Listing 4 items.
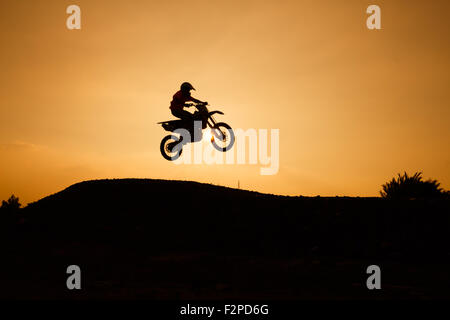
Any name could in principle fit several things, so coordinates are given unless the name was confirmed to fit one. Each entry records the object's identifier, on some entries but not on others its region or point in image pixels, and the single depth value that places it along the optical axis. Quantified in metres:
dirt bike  13.85
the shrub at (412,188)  19.80
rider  13.40
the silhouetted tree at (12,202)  29.32
